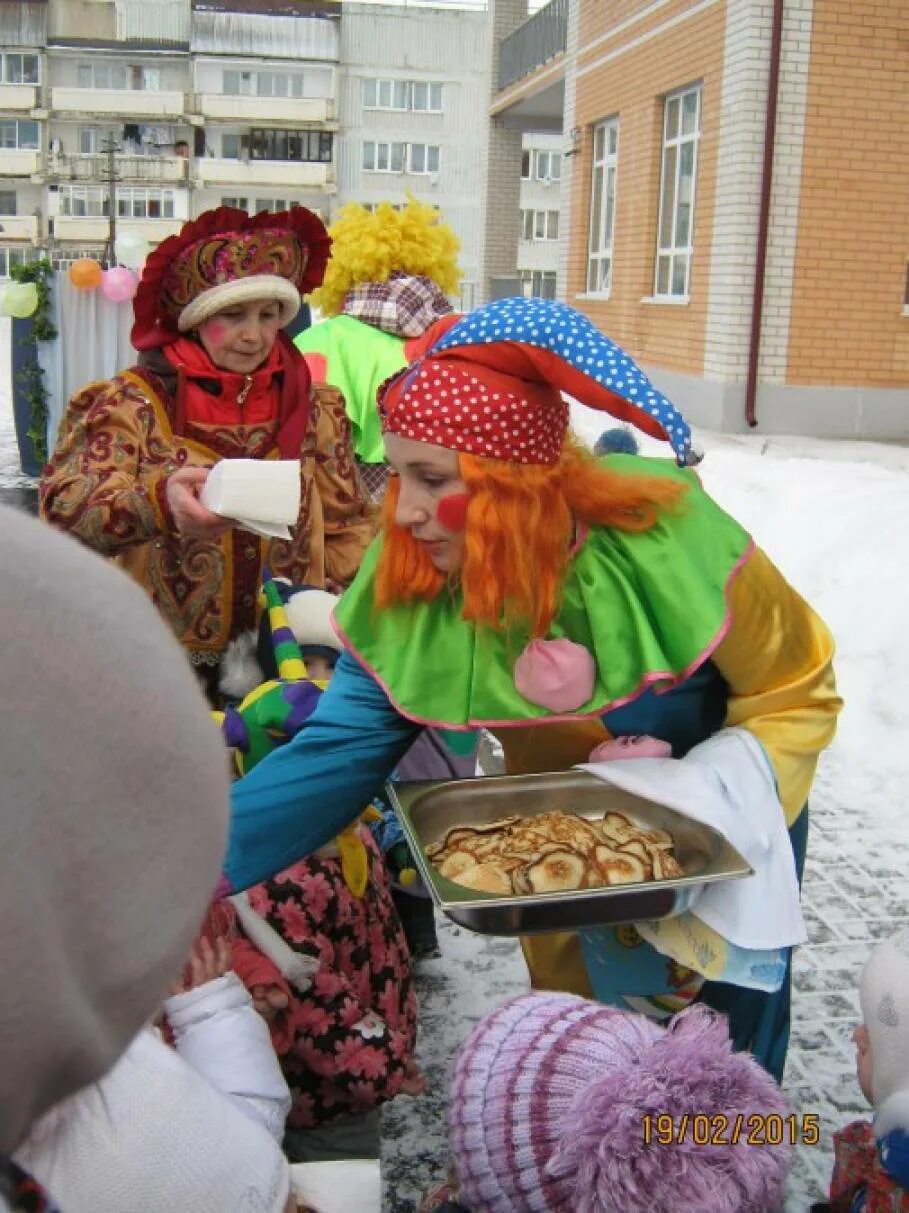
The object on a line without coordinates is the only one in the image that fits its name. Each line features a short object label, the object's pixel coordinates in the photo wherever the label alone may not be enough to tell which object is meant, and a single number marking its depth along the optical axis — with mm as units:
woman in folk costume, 2785
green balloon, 10273
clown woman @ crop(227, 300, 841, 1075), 1935
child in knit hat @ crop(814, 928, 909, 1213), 1624
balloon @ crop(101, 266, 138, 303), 10289
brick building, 10086
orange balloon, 10148
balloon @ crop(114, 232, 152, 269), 11055
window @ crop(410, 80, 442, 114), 49906
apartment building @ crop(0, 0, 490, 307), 48938
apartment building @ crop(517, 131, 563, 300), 47500
